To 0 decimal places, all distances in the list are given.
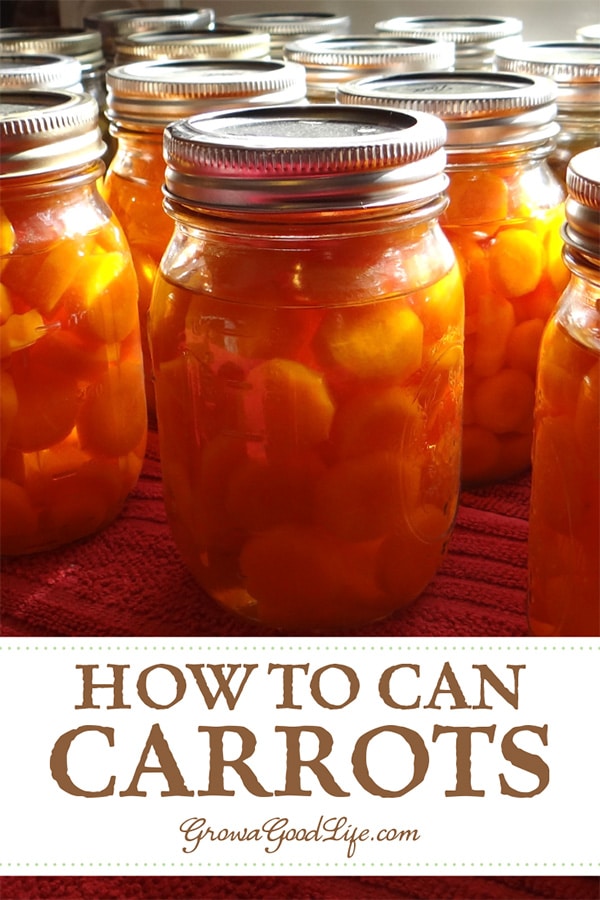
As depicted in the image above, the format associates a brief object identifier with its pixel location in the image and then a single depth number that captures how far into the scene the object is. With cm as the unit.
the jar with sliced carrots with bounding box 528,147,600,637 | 52
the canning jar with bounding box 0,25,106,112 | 108
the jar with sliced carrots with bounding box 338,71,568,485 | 73
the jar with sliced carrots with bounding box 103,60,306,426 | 80
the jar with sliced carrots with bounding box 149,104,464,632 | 57
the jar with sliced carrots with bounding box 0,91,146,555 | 69
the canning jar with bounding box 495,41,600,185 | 84
